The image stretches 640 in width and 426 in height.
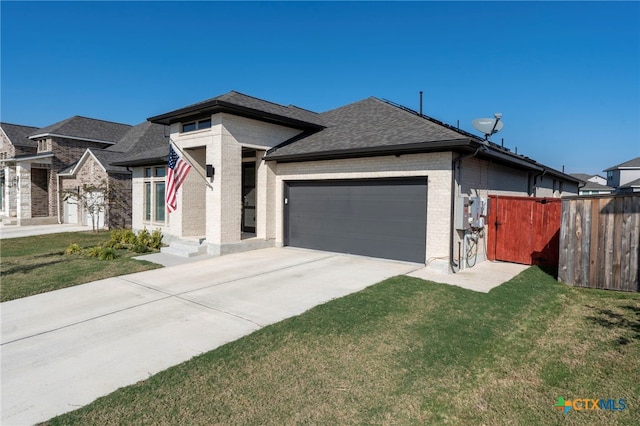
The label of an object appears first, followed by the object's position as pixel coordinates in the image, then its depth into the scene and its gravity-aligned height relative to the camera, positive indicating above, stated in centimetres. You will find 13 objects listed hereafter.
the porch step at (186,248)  1106 -152
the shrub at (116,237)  1270 -136
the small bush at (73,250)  1126 -163
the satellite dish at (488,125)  867 +197
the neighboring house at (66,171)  1964 +175
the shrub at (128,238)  1241 -134
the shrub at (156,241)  1265 -147
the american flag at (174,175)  1231 +90
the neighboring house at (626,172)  4666 +473
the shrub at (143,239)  1217 -136
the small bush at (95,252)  1060 -159
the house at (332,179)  898 +76
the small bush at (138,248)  1177 -162
